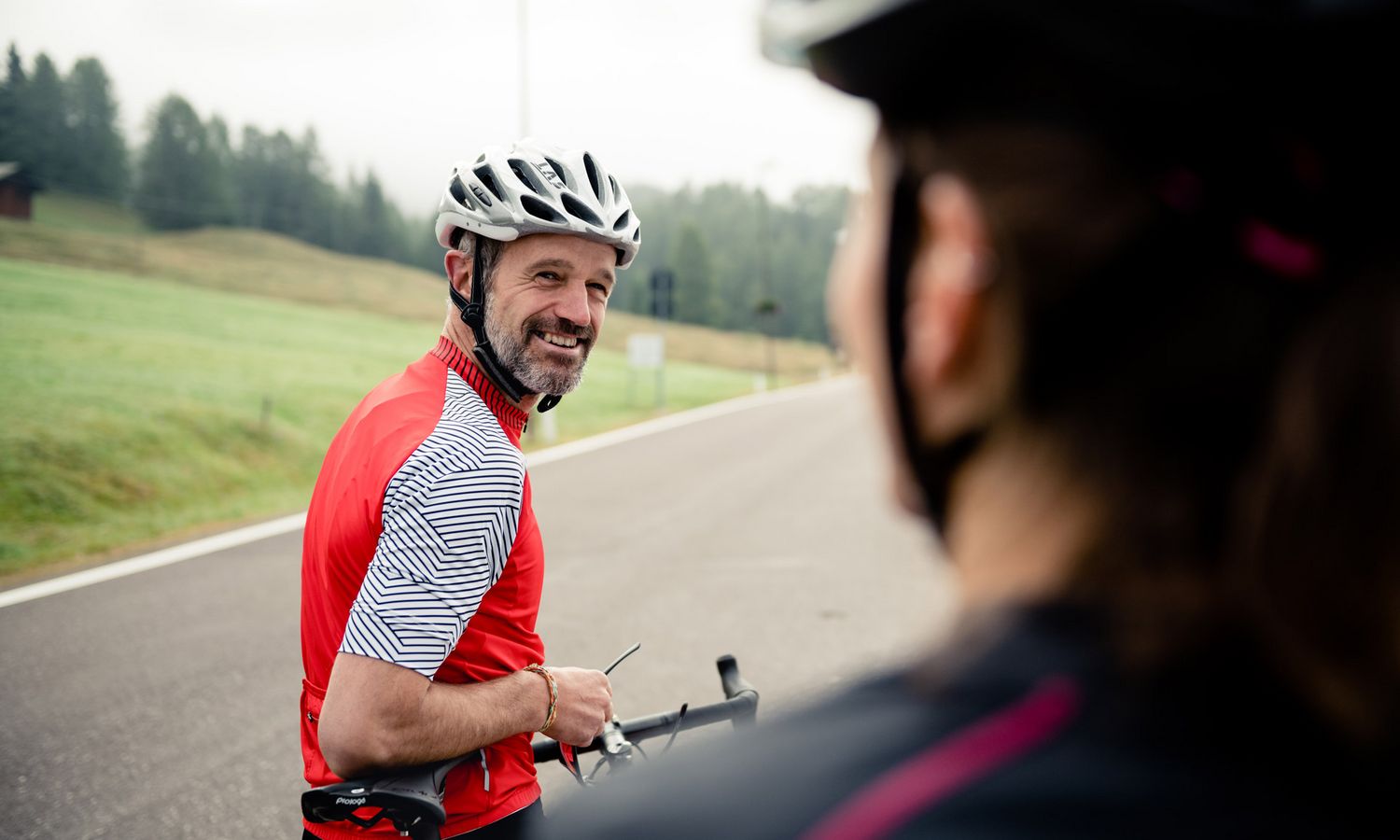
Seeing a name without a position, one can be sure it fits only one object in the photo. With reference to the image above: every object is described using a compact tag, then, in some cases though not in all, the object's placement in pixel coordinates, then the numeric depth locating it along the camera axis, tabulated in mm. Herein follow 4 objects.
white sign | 26969
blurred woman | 585
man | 1651
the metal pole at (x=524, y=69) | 20234
